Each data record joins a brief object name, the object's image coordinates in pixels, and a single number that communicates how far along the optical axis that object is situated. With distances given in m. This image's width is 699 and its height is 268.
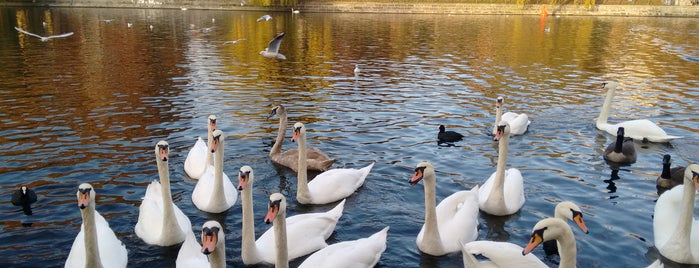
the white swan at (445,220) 7.47
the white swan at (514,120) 13.73
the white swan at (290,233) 7.23
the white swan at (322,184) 9.58
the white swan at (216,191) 8.88
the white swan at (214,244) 5.39
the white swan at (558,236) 5.56
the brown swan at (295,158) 11.42
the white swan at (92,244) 6.30
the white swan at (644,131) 13.46
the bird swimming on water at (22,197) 9.10
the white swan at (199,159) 10.61
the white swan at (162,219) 7.66
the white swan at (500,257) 6.38
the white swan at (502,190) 8.87
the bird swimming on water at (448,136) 13.60
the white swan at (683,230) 7.32
